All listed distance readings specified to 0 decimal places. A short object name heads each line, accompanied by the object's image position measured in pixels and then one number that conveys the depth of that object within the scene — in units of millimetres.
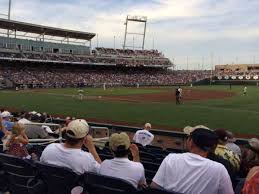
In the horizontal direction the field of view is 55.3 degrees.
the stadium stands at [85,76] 45987
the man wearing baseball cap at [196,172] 2609
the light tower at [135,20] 66333
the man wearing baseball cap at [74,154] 3362
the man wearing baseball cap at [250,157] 3195
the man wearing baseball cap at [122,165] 3074
